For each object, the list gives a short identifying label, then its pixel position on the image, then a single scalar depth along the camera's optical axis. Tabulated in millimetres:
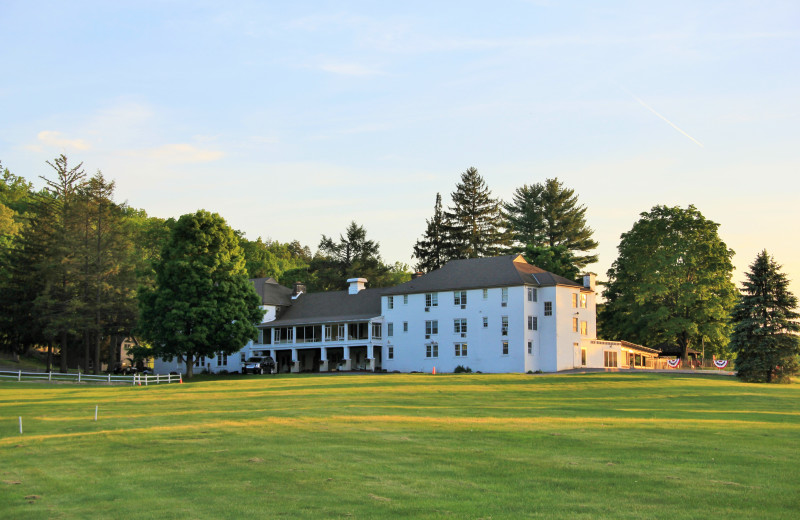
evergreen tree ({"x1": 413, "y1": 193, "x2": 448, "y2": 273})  101188
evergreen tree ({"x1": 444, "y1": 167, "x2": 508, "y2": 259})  100875
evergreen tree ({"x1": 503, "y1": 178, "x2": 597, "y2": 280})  101750
